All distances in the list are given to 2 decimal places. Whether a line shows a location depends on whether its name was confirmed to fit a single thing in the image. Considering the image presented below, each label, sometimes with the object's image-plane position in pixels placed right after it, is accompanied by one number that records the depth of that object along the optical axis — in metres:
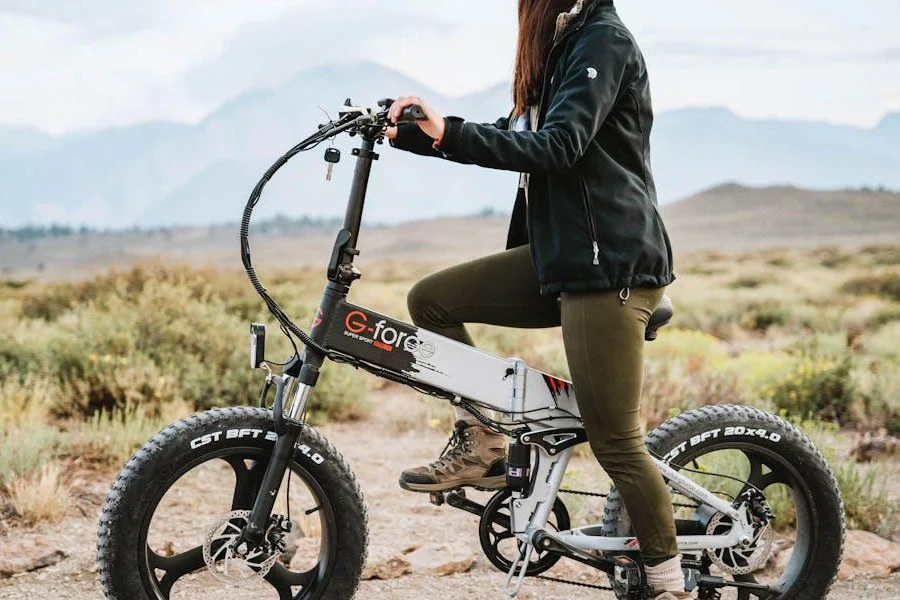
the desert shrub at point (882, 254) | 40.84
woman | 3.25
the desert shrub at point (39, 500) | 5.77
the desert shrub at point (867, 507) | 5.78
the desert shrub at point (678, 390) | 8.60
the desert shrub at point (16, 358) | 9.13
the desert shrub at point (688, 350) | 11.50
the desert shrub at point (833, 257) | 40.87
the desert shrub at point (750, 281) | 31.03
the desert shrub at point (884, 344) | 13.84
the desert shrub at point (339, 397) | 9.07
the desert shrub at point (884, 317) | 20.30
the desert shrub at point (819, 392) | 9.23
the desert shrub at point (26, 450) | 6.20
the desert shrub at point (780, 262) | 41.59
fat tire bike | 3.53
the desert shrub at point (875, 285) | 26.62
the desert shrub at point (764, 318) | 18.49
